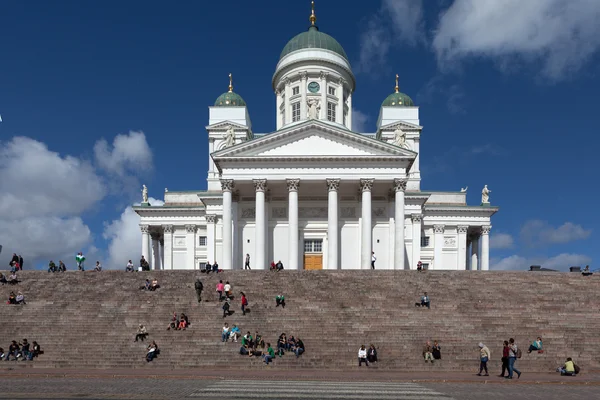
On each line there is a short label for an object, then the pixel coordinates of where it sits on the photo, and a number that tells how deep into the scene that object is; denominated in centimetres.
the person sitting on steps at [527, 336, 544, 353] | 2177
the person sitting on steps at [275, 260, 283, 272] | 3308
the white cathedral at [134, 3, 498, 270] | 3975
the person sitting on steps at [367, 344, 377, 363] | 2083
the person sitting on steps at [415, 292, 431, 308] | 2630
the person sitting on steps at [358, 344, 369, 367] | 2059
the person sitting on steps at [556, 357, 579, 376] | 1939
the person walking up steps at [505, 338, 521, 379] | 1822
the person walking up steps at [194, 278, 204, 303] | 2673
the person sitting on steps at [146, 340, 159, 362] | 2097
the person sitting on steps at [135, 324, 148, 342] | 2273
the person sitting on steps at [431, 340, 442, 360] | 2098
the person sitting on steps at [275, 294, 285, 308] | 2625
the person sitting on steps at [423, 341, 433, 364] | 2078
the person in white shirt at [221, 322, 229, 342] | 2253
